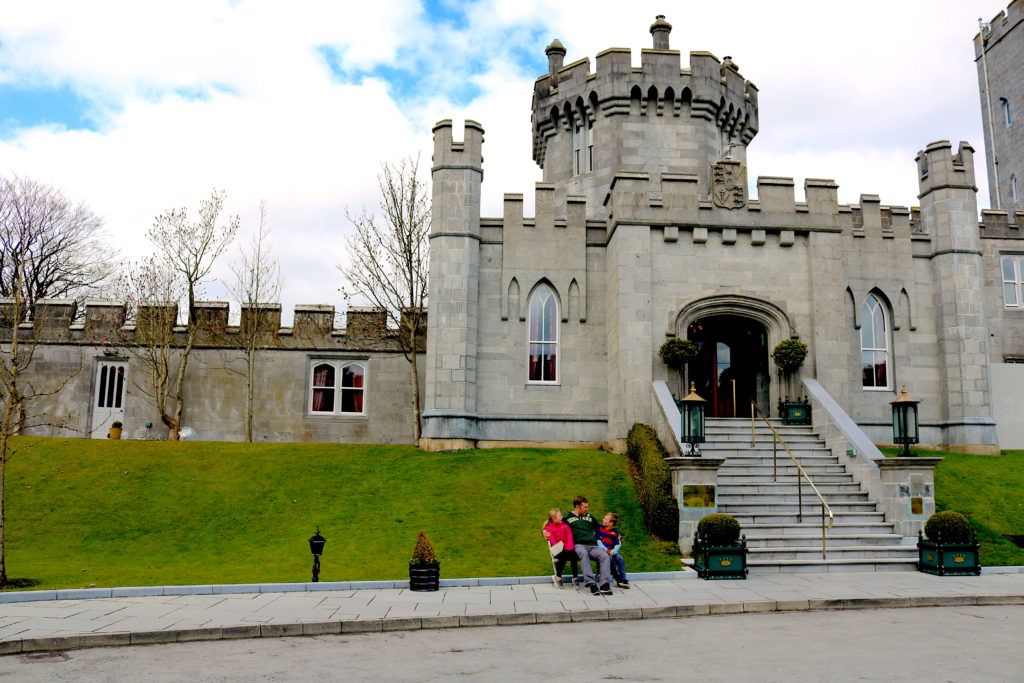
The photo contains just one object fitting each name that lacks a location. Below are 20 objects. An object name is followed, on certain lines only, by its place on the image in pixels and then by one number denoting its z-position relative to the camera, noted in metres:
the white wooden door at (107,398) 26.27
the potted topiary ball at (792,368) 20.59
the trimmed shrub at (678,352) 20.84
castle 21.75
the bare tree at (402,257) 27.45
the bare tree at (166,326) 25.61
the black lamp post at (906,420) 16.75
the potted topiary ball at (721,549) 14.07
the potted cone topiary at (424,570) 13.00
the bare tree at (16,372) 14.27
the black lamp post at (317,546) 13.38
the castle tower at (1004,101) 40.28
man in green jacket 12.98
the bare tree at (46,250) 38.34
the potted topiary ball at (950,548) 14.27
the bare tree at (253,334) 25.86
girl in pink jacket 13.55
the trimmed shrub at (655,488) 15.98
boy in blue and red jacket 13.53
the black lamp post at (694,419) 16.64
